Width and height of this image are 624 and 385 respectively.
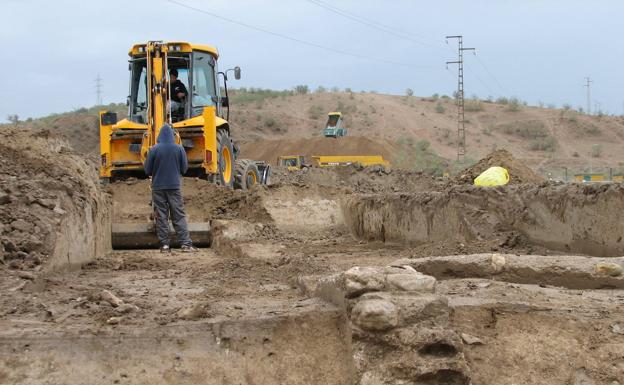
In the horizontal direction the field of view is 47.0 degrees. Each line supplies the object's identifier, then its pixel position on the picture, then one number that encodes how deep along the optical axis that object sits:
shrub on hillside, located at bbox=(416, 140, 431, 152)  46.16
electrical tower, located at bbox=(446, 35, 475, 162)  42.47
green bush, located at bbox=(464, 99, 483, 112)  62.97
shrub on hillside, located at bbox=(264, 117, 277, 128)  50.56
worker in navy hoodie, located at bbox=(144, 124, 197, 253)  8.92
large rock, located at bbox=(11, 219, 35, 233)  5.53
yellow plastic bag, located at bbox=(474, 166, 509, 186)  11.04
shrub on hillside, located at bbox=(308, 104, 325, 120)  56.65
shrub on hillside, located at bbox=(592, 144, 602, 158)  49.72
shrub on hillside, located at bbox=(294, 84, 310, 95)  66.12
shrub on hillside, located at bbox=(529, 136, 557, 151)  52.59
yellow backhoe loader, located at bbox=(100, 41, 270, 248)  11.06
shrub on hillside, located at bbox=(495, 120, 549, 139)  56.50
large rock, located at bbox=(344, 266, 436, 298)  3.79
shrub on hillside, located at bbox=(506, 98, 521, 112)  62.72
